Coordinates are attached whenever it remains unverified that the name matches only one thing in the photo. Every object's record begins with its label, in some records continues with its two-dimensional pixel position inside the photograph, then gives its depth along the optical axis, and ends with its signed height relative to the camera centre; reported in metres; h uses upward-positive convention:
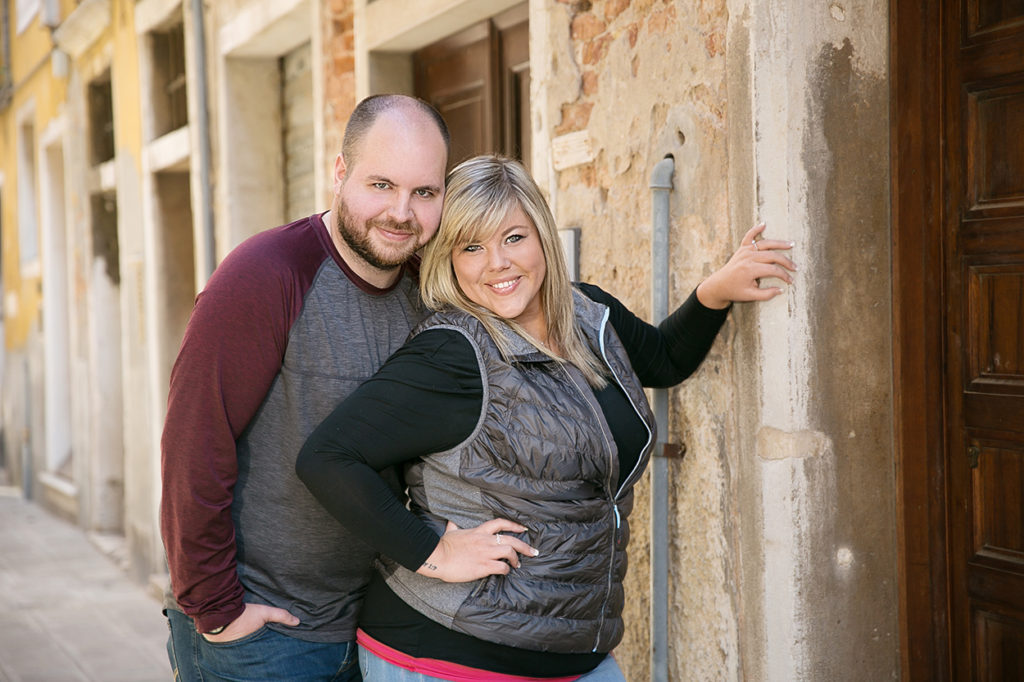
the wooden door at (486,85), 4.30 +1.00
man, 2.17 -0.15
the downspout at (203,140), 6.79 +1.19
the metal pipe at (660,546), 2.95 -0.64
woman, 2.08 -0.30
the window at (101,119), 9.79 +1.93
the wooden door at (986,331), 2.42 -0.06
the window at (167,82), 7.91 +1.82
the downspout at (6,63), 12.86 +3.24
